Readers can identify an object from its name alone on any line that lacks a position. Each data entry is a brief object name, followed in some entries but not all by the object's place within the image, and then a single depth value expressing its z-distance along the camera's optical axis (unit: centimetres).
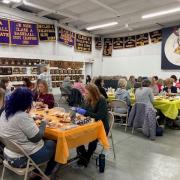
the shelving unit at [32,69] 838
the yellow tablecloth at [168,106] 495
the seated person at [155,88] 619
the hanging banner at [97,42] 1317
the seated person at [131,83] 752
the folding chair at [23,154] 212
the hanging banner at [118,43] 1252
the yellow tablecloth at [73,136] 237
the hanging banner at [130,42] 1195
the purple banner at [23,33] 858
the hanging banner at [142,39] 1133
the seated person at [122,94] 531
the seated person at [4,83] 436
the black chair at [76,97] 733
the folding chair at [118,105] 506
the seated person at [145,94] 469
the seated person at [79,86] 740
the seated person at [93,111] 312
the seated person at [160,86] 709
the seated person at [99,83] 551
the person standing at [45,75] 669
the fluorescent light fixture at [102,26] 1015
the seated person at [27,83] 524
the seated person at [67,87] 850
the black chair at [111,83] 998
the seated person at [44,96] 416
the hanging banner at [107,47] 1314
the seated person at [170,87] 626
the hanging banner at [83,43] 1180
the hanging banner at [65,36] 1050
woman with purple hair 214
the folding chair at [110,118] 332
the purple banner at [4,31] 816
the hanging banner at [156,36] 1072
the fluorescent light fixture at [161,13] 787
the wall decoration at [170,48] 986
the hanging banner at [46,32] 965
